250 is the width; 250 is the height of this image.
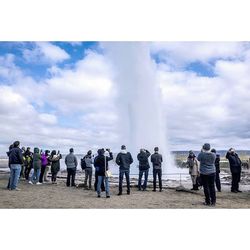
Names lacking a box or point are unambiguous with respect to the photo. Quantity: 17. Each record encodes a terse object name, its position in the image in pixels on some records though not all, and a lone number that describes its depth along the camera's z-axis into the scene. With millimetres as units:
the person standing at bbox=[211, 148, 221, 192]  11043
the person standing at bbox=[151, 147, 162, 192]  10952
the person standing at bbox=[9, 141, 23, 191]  10192
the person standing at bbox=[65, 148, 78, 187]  12076
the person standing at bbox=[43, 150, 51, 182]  13574
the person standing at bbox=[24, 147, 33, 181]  14055
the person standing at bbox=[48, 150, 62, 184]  13146
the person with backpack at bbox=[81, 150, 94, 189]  11718
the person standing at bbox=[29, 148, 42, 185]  12523
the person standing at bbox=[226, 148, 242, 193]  10980
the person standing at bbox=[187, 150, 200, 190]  11058
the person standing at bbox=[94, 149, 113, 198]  9627
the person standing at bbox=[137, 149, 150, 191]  10974
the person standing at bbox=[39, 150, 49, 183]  13194
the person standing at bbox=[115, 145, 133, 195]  9974
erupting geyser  28751
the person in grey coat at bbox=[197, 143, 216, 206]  8185
